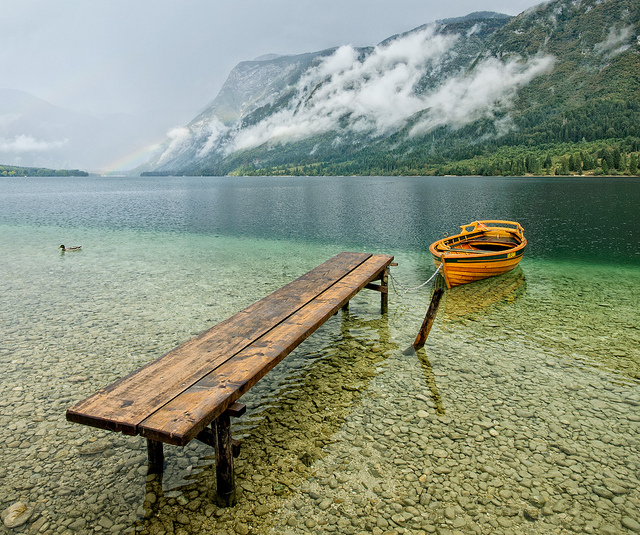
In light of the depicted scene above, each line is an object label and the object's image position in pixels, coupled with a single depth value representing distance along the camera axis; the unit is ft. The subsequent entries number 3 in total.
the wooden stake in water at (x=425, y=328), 38.19
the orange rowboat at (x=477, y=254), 62.28
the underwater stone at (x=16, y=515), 18.52
